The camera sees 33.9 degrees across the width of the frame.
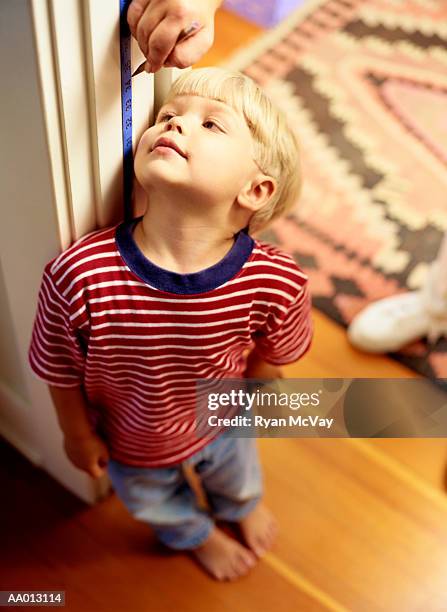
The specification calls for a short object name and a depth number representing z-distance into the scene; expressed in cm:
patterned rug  156
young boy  73
